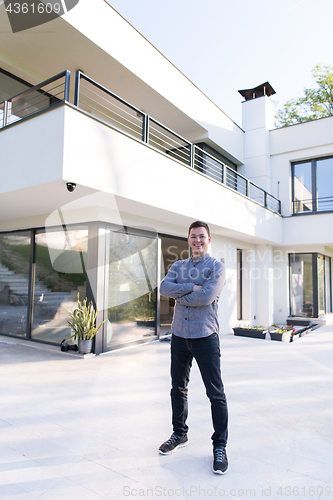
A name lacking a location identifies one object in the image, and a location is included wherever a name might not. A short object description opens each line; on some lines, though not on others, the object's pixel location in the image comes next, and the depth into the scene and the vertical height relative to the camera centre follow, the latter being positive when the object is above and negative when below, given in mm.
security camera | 4277 +1236
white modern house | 4531 +1491
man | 2320 -371
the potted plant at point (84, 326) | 5418 -719
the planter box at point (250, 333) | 8111 -1204
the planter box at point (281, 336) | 7754 -1208
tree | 19016 +10829
